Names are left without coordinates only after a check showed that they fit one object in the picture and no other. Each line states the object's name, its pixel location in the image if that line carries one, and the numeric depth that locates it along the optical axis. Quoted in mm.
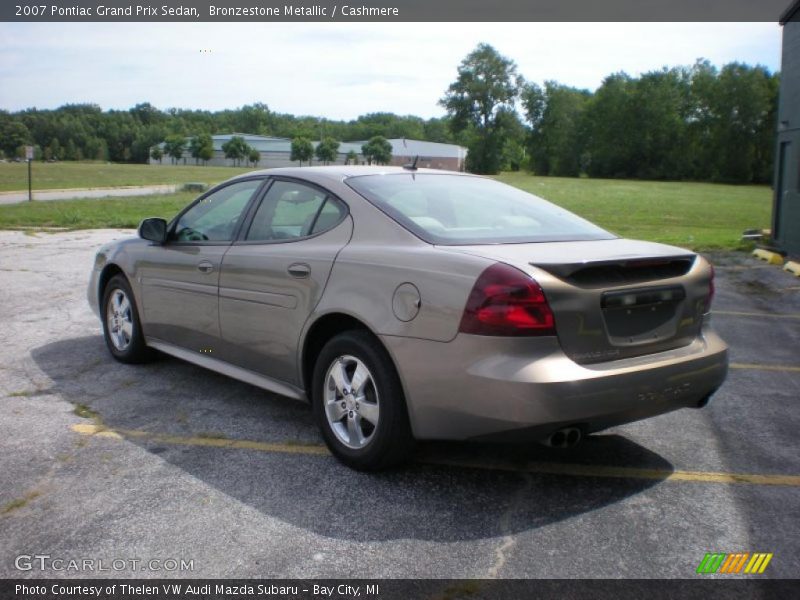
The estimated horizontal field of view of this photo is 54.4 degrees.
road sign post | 27875
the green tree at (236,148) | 75062
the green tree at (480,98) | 116500
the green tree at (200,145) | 87875
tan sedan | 3342
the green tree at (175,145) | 92375
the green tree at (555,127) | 118938
